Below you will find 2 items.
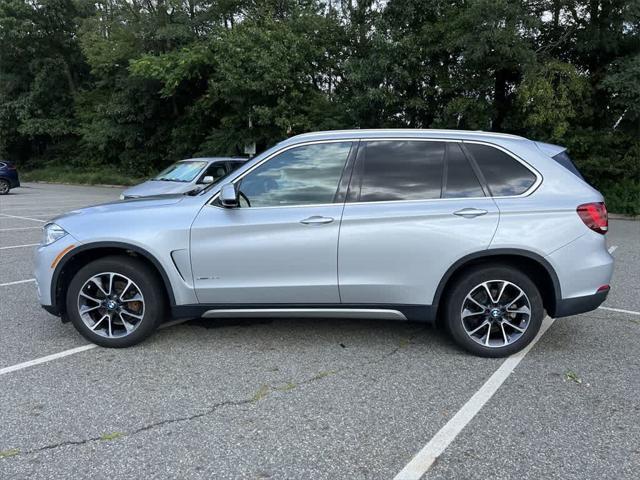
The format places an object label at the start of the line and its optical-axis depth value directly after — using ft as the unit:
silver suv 13.23
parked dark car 70.59
